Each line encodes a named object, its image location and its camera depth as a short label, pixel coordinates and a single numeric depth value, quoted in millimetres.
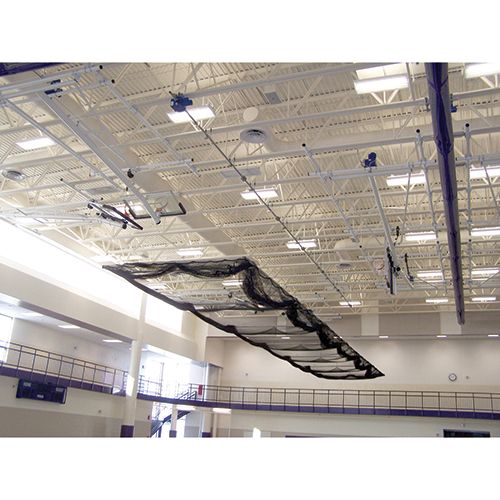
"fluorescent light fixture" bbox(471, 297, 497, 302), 26469
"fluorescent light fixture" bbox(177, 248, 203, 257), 23188
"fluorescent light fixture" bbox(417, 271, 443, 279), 21575
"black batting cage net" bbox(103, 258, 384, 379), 12484
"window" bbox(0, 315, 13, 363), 25062
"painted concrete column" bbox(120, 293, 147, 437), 24703
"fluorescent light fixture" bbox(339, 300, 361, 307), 28375
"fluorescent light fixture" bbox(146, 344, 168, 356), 27781
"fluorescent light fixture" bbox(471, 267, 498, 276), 21123
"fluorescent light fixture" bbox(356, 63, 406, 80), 11383
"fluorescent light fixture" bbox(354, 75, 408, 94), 10664
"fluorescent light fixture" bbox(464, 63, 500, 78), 10500
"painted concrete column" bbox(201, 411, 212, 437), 34844
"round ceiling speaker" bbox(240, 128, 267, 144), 14133
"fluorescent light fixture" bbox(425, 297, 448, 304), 26895
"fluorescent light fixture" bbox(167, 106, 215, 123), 12320
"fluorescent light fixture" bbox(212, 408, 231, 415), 33188
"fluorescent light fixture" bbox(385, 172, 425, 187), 14750
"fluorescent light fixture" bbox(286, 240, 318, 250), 20784
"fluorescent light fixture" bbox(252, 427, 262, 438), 32906
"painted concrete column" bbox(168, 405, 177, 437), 30069
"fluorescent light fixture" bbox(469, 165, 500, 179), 14172
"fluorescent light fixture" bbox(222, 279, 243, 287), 13861
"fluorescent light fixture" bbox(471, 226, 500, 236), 17016
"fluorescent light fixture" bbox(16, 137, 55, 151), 14461
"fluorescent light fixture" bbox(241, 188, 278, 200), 16500
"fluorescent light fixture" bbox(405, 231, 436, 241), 17588
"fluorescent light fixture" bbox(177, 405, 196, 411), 31656
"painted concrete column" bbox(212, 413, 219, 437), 35797
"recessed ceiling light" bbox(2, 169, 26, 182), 17344
